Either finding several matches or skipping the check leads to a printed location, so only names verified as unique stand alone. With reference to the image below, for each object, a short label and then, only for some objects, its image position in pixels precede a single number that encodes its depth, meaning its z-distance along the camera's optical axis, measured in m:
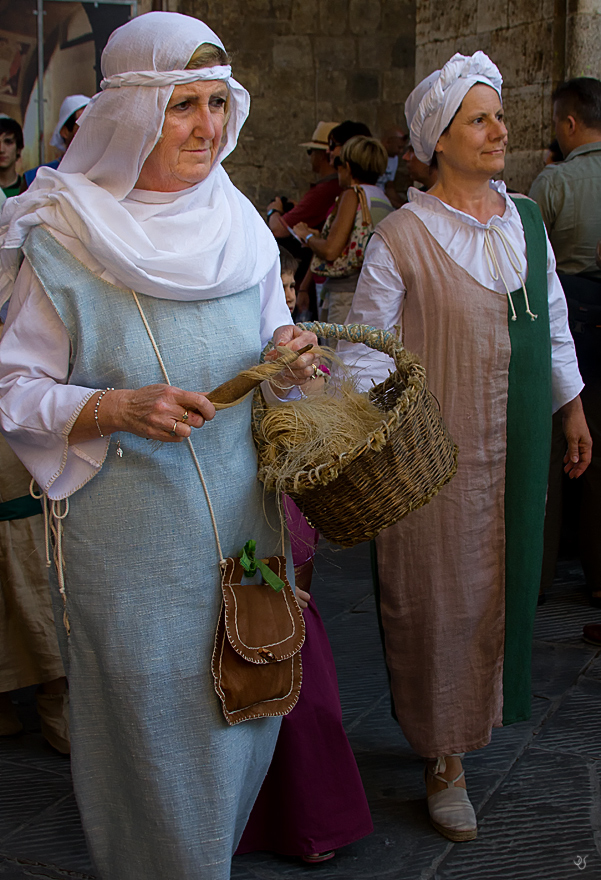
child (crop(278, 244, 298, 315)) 3.60
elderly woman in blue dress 1.93
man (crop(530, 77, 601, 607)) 4.75
